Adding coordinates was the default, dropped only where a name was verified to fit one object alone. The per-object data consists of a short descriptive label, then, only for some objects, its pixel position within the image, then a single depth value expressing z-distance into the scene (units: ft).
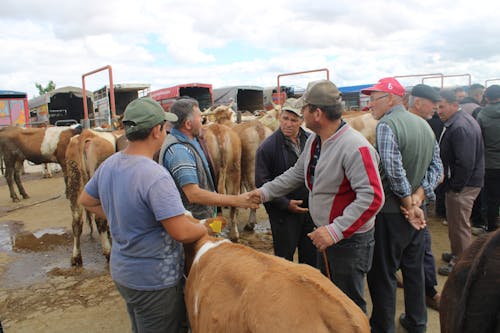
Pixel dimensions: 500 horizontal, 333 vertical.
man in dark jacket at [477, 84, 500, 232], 18.42
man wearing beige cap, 12.12
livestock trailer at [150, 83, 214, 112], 60.13
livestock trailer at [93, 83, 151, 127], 39.86
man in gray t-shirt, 6.78
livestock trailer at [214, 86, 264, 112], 71.46
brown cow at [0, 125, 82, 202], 29.40
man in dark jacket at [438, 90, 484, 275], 14.51
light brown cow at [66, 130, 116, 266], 18.75
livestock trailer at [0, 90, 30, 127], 58.49
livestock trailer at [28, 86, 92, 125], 72.59
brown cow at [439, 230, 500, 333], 3.99
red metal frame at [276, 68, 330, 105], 37.26
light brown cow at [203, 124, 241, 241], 20.95
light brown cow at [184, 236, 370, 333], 5.08
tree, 166.07
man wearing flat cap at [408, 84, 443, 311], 12.20
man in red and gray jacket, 7.88
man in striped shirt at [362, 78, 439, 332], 9.94
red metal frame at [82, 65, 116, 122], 28.81
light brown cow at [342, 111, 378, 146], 23.82
